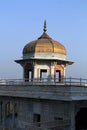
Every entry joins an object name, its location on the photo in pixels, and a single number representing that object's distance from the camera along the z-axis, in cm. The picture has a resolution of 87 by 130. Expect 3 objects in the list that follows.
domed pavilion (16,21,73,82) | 3312
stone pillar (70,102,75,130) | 2206
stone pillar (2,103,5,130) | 3230
